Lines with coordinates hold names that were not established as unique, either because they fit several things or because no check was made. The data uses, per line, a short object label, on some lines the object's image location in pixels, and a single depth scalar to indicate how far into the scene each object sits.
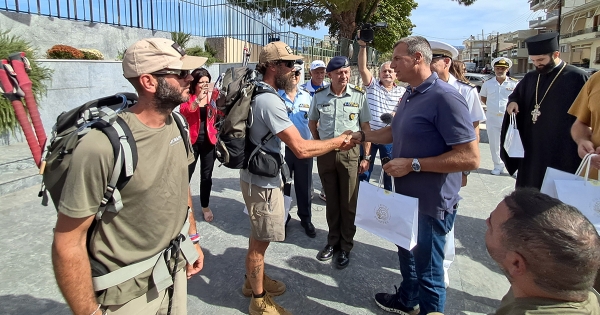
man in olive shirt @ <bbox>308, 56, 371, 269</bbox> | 3.56
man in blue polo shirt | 2.15
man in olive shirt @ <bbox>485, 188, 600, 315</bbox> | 1.06
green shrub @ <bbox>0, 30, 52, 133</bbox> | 5.24
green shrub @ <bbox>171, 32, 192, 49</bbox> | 11.44
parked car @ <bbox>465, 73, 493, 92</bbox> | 26.82
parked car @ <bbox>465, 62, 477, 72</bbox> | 57.23
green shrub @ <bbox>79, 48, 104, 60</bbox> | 7.61
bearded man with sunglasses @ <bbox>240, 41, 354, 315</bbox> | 2.42
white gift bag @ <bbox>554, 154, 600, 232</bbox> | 1.98
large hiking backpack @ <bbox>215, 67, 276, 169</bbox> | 2.40
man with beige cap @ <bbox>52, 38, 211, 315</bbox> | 1.35
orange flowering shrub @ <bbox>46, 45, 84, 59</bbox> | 7.15
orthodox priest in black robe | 2.98
